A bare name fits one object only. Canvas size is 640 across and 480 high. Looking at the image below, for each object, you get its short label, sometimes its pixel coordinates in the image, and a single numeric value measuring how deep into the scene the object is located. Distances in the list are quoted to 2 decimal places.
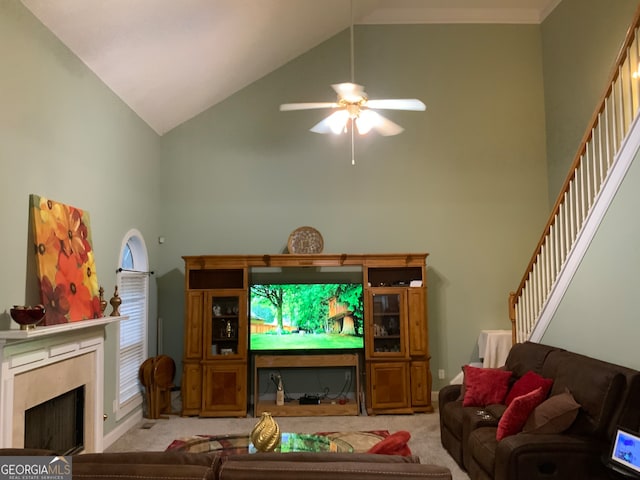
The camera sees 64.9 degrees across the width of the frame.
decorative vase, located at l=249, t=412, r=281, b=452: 3.41
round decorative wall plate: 6.38
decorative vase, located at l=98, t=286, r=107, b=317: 4.55
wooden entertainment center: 5.93
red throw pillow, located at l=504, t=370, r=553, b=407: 3.77
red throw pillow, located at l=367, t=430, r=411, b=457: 2.50
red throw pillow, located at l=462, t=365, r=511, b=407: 4.30
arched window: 5.45
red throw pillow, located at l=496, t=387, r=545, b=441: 3.42
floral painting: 3.72
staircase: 3.79
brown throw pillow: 3.26
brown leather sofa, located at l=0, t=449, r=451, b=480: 1.83
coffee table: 3.59
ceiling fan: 4.05
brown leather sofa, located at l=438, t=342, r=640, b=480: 3.09
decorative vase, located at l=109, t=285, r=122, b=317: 4.82
